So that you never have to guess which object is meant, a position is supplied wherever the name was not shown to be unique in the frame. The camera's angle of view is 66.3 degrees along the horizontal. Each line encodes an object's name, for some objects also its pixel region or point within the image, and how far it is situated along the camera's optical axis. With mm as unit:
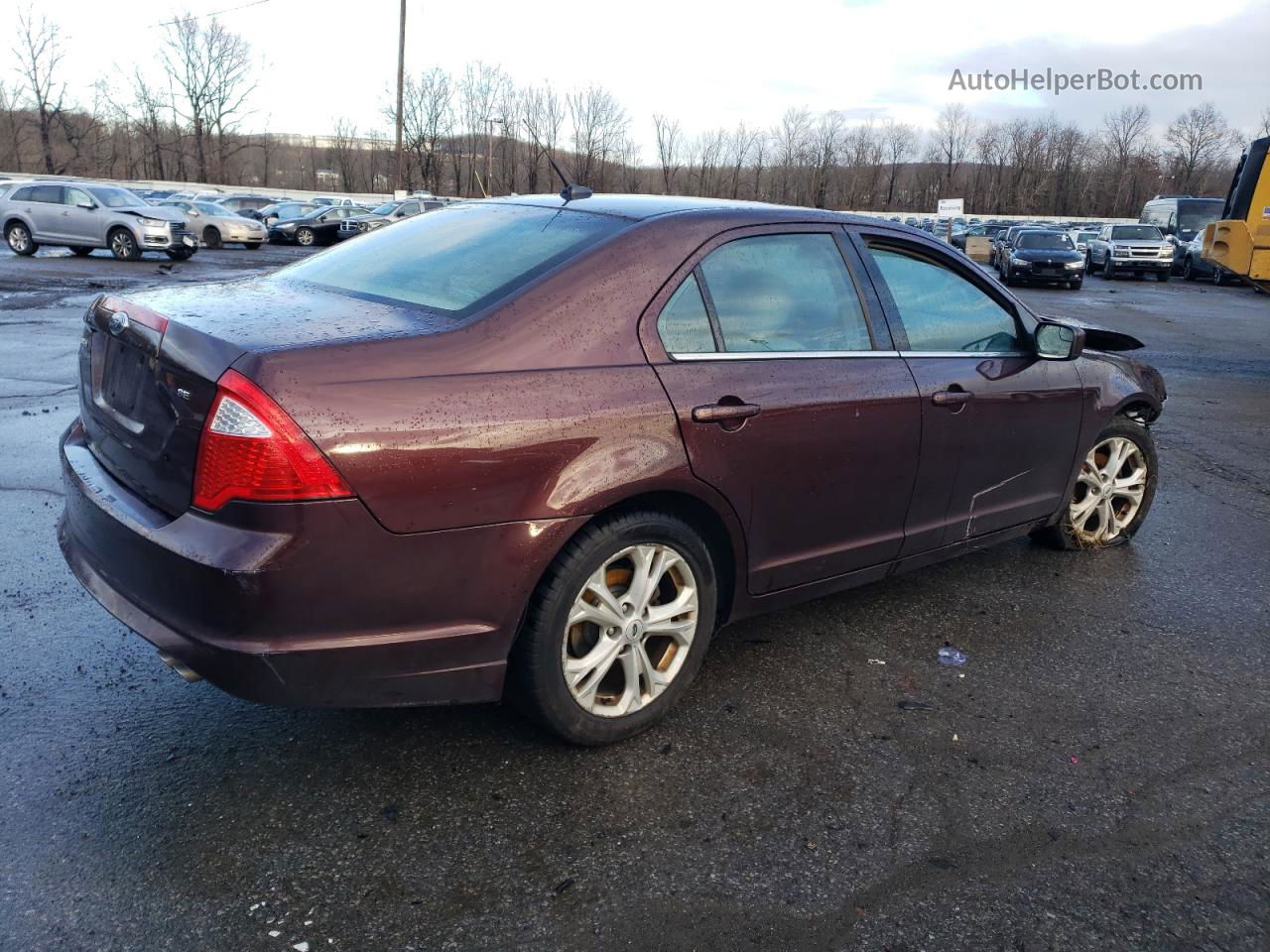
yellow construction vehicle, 12781
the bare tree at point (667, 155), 72188
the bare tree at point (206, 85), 70250
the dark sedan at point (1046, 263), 26000
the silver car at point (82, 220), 22078
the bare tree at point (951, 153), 89188
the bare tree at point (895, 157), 86312
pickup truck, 31359
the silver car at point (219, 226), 29750
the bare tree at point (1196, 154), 81812
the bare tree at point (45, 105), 62219
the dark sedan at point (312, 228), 34750
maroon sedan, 2377
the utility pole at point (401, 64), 40000
